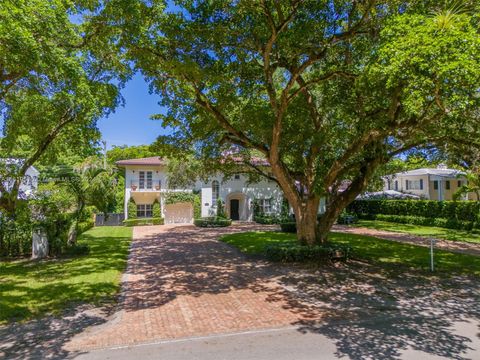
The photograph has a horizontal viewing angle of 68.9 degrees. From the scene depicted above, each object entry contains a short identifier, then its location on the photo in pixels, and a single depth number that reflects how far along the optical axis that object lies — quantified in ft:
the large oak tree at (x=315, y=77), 24.57
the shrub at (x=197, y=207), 111.14
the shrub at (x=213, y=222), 100.01
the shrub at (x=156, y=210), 114.93
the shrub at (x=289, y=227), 82.70
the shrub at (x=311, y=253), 43.52
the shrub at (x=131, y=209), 112.98
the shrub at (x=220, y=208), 111.55
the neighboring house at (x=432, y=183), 123.24
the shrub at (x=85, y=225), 79.26
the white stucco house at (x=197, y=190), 113.19
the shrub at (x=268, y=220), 107.24
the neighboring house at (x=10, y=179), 47.32
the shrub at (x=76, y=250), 51.65
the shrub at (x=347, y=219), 108.58
